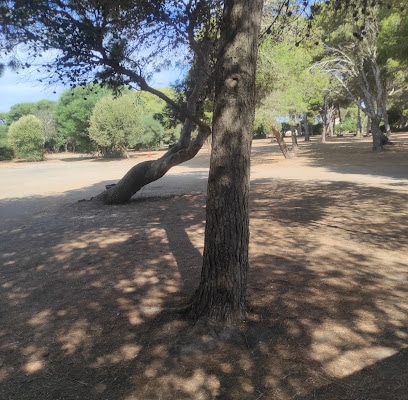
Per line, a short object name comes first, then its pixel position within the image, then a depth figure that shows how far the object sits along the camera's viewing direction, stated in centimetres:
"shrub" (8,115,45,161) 3984
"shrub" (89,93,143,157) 3644
